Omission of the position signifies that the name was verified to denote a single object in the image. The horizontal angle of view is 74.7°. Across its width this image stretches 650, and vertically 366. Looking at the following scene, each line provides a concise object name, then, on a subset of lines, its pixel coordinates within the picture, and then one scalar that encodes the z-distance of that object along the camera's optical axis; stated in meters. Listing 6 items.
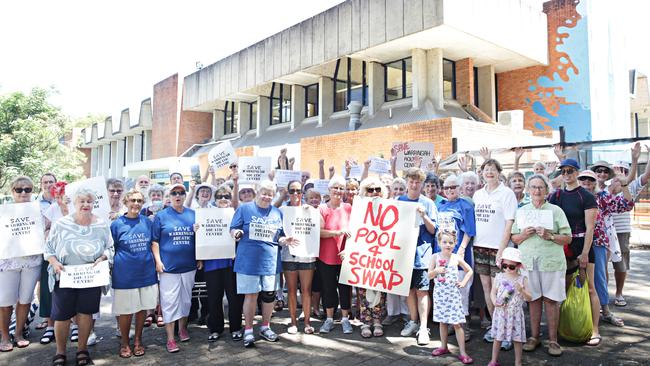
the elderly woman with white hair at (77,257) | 4.34
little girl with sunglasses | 4.16
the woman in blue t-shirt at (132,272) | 4.66
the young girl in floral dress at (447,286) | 4.54
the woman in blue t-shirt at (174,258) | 4.95
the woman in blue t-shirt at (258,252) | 5.02
